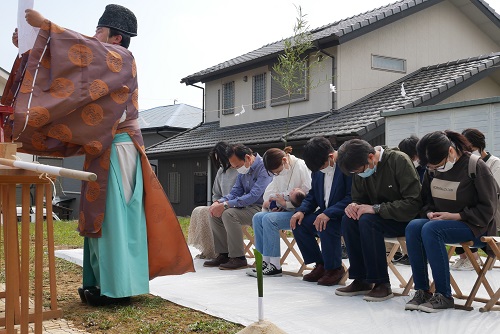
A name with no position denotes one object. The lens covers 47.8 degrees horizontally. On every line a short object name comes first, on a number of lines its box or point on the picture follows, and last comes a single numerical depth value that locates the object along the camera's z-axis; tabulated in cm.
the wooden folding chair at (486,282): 337
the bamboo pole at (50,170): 199
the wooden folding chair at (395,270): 399
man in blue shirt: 559
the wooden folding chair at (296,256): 506
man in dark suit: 449
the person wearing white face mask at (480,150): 468
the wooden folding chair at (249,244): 577
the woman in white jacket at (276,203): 503
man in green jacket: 380
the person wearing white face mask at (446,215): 346
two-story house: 1209
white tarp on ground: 317
